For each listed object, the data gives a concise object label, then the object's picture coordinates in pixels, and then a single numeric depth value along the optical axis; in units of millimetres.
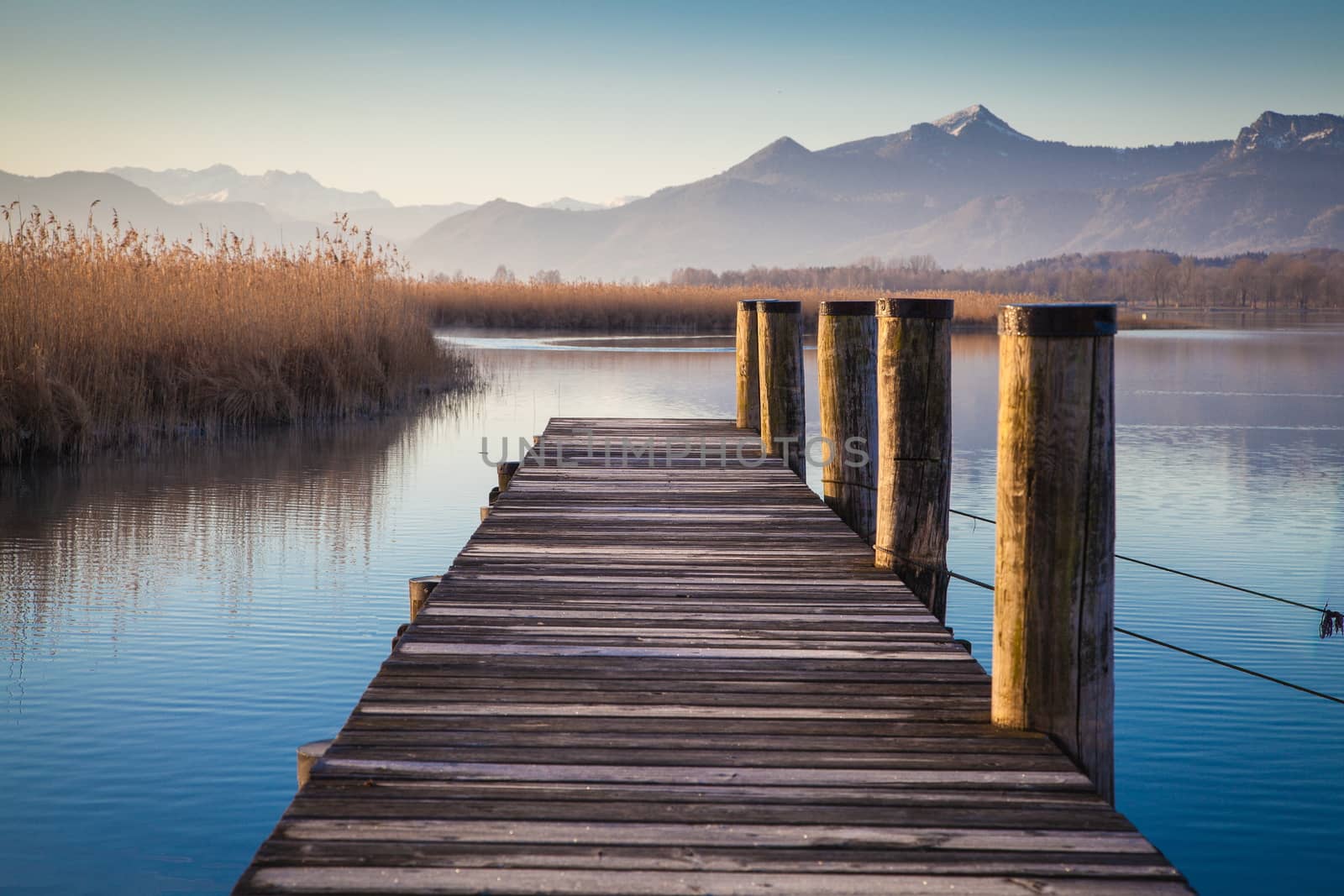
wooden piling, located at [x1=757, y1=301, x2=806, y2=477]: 7316
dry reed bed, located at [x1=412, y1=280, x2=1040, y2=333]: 29777
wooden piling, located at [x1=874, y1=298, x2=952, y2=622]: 4359
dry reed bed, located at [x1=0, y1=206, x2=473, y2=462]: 9500
